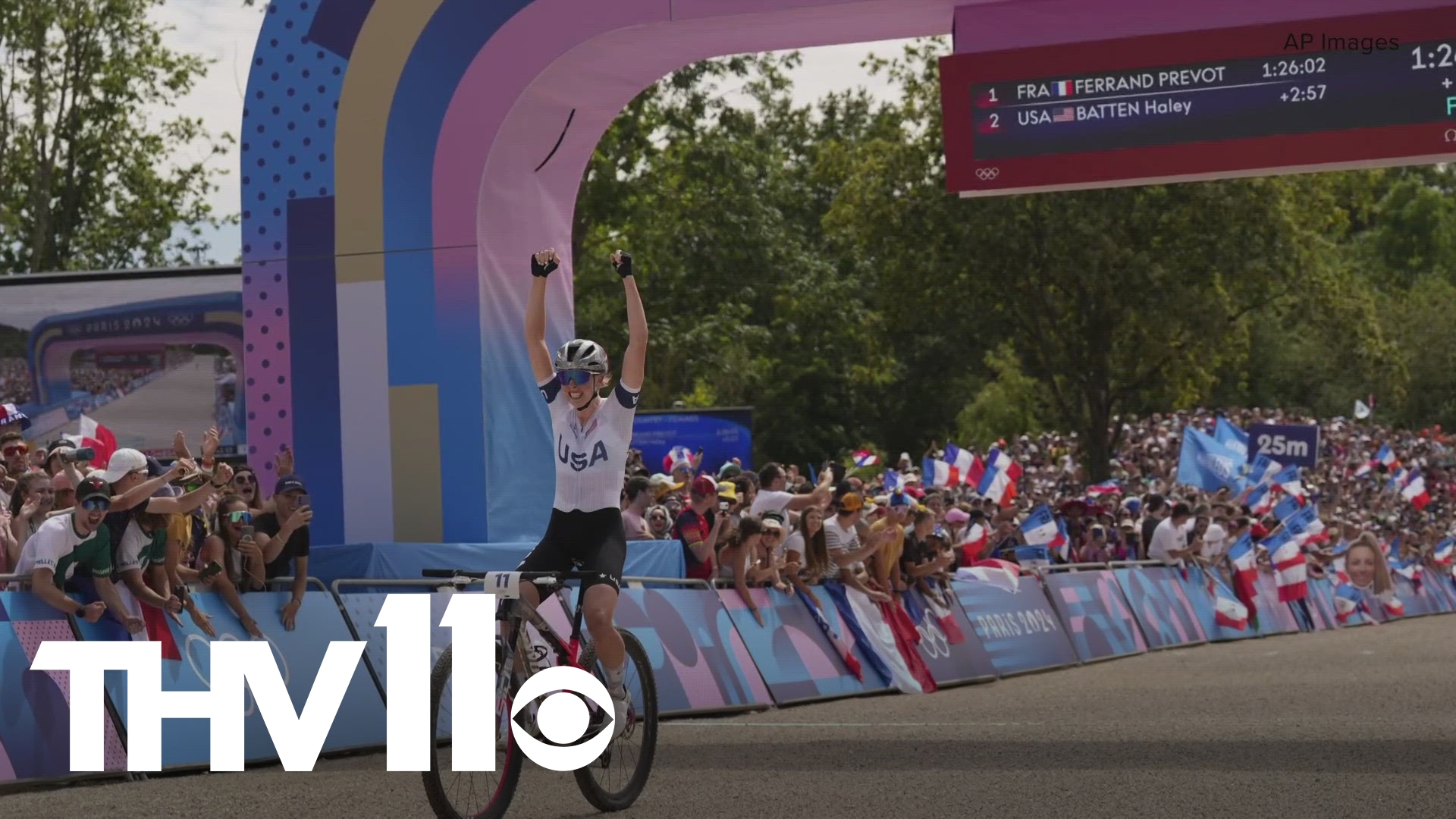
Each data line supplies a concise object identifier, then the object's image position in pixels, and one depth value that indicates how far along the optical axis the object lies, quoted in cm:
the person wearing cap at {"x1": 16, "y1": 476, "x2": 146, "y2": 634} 1047
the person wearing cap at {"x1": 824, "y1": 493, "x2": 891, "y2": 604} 1734
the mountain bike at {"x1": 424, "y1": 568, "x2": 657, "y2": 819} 756
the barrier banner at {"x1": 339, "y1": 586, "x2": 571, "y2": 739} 1240
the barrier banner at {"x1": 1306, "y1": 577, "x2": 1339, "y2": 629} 3148
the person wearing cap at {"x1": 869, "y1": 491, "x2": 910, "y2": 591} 1761
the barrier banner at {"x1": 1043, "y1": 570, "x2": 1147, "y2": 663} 2225
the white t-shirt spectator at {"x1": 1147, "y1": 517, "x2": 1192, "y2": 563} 2611
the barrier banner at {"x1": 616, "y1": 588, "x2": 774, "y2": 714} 1418
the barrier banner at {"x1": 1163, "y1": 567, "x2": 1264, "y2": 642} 2675
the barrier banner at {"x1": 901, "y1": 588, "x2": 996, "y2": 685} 1838
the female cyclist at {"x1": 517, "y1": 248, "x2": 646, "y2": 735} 845
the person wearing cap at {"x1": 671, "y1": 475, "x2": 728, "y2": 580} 1571
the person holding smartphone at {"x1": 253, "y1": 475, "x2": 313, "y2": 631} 1198
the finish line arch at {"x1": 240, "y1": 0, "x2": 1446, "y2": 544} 1384
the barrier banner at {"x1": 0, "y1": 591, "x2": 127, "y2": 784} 997
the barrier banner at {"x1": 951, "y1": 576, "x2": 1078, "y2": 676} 1983
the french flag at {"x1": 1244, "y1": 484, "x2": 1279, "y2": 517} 3281
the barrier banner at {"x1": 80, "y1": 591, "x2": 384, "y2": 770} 1076
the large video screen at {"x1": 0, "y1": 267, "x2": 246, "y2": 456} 2181
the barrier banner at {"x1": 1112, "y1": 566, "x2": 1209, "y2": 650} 2466
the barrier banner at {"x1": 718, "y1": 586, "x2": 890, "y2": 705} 1560
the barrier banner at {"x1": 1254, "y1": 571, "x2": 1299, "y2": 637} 2897
